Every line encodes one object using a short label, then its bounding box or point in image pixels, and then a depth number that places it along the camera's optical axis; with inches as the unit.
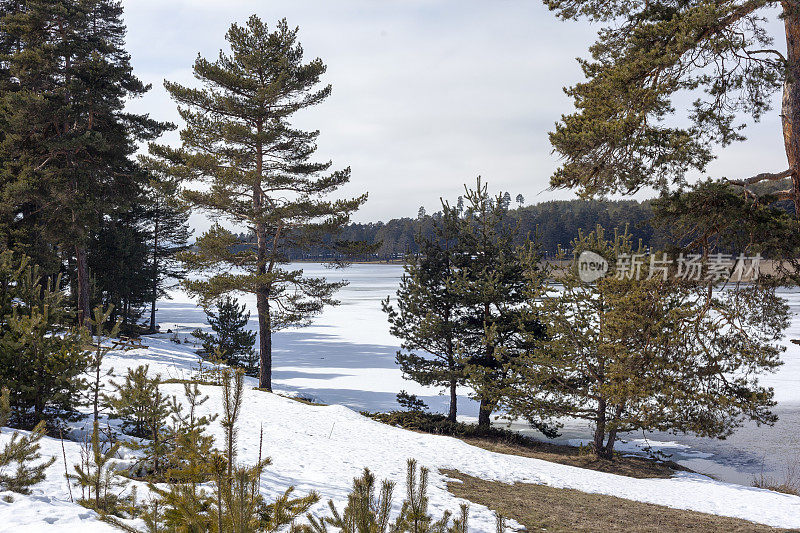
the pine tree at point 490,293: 612.4
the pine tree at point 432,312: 664.4
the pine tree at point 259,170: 658.8
